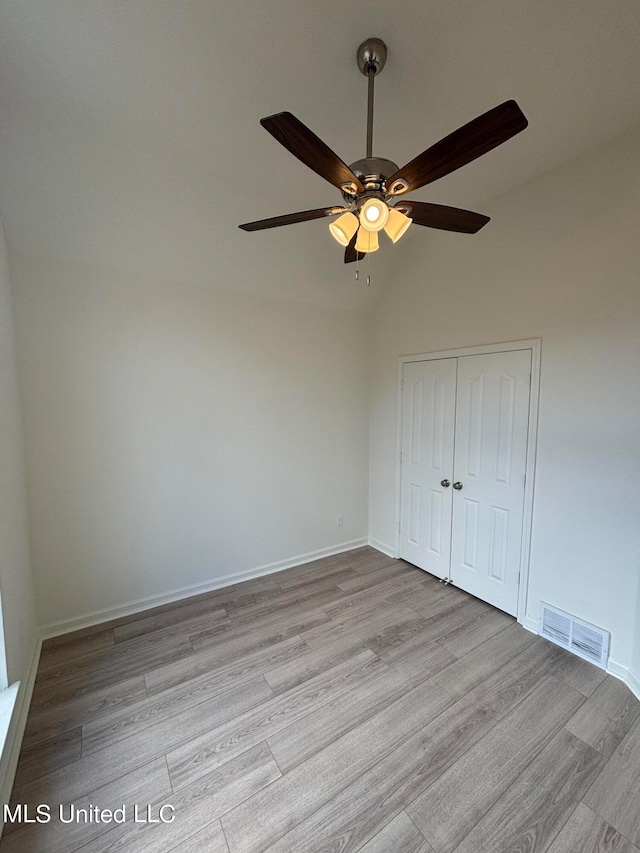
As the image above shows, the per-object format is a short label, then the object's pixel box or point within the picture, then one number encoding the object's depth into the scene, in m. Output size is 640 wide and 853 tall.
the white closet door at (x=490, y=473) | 2.45
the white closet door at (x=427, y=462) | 2.96
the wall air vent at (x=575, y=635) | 2.06
